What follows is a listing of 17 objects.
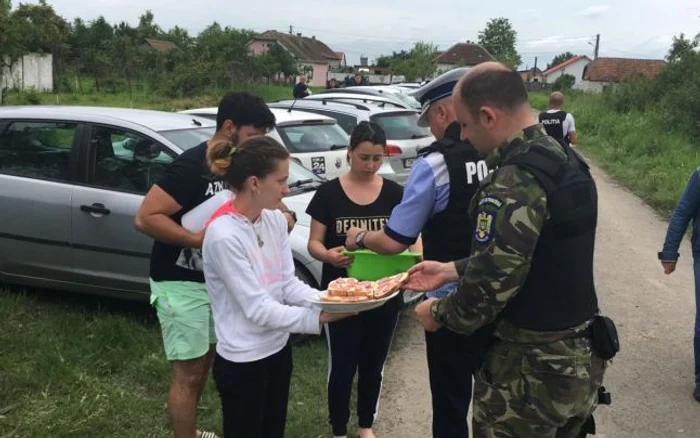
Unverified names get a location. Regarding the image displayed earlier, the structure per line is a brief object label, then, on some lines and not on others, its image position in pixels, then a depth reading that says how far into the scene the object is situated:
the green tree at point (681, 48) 21.84
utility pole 80.34
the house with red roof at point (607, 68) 64.50
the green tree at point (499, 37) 70.75
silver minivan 4.71
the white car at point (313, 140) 7.57
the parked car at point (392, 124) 8.89
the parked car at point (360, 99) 10.98
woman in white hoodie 2.38
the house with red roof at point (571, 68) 97.62
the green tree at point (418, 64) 54.19
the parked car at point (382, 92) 16.25
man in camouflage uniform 1.91
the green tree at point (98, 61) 36.59
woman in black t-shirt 3.41
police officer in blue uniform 2.56
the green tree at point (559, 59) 109.96
